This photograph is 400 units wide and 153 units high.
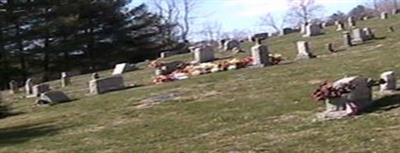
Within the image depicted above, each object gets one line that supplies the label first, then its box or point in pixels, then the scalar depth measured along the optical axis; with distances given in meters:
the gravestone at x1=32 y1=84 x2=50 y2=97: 28.05
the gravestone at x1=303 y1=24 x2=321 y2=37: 40.91
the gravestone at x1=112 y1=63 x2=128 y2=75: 35.45
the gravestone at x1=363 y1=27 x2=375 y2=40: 31.81
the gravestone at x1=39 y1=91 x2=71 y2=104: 24.89
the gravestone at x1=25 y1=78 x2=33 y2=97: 29.90
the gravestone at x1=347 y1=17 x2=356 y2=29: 43.55
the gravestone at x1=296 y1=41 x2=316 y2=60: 28.05
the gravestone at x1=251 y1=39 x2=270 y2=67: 26.47
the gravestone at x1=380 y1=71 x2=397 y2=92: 15.88
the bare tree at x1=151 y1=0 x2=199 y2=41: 84.75
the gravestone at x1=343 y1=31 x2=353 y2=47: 30.62
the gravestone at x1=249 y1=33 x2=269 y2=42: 49.54
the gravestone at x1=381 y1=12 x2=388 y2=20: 46.69
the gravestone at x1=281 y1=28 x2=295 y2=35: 51.25
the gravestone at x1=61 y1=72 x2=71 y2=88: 32.81
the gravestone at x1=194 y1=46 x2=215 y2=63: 32.59
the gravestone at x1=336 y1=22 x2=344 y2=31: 41.91
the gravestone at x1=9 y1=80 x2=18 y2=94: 33.61
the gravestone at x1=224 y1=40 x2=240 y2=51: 39.94
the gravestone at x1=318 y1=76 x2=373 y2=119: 14.42
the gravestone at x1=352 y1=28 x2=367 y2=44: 31.19
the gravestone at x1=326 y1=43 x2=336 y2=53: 29.27
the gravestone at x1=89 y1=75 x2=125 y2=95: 26.06
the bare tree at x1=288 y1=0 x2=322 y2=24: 101.71
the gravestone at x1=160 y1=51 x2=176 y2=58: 45.86
